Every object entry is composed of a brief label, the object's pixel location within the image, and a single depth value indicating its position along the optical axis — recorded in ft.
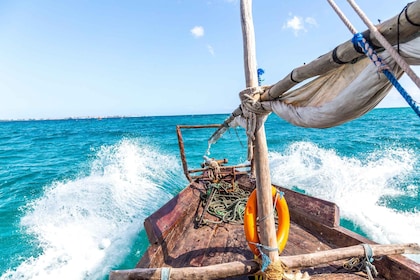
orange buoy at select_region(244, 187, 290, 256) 8.39
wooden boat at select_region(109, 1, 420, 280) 7.05
